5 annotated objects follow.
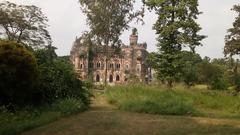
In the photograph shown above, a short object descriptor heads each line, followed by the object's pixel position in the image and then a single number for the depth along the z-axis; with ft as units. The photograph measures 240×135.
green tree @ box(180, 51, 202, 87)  72.22
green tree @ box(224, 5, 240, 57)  59.23
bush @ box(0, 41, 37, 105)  21.18
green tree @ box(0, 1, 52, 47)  69.43
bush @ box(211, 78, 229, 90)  64.12
